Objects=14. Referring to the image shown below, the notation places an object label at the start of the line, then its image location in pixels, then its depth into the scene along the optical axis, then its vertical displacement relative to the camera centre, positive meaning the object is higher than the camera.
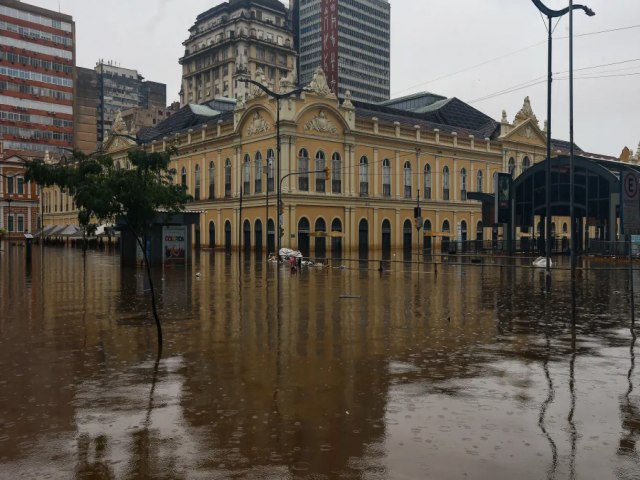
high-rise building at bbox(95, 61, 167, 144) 158.25 +40.68
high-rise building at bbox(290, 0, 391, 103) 161.75 +55.80
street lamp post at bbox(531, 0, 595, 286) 23.42 +8.86
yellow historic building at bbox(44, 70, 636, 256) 58.06 +8.04
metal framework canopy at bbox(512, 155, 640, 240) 49.31 +4.17
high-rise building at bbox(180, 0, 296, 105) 131.62 +43.83
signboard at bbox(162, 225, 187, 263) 38.06 -0.25
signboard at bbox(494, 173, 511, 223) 52.53 +3.71
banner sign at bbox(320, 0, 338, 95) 122.88 +41.57
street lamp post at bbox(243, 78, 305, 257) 38.53 +5.75
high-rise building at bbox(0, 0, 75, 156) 108.69 +30.37
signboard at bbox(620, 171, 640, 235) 15.62 +1.02
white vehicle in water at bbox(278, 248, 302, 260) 44.97 -0.99
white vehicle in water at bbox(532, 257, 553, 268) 38.97 -1.53
